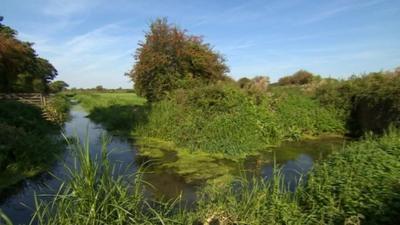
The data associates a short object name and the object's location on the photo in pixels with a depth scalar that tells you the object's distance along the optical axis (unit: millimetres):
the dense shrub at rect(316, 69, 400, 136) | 11947
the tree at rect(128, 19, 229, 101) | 16094
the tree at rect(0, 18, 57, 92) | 23281
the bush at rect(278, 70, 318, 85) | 28595
